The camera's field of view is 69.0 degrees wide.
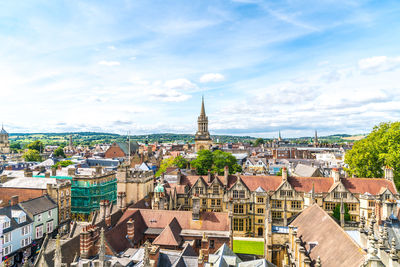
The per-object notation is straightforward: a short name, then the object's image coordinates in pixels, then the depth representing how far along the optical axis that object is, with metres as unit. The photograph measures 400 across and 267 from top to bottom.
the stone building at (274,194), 46.09
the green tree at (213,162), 73.62
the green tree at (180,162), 85.25
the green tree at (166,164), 86.79
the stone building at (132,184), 46.34
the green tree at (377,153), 49.72
